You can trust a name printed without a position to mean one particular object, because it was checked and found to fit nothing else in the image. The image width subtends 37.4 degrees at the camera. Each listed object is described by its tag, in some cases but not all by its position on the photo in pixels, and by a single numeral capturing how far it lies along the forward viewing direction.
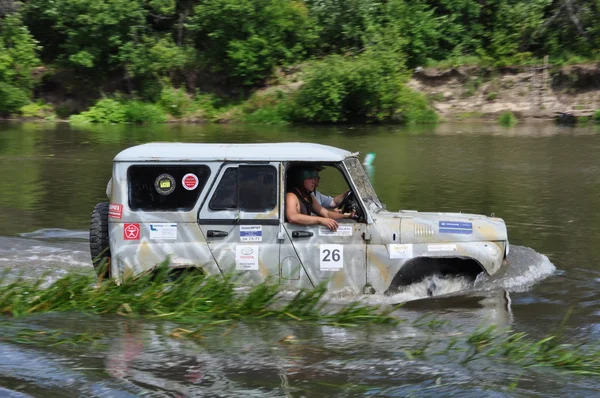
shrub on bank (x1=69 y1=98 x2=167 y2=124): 41.09
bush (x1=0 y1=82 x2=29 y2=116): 41.84
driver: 8.83
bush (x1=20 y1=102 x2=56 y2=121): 42.12
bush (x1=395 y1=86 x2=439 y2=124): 37.94
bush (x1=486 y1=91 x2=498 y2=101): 38.94
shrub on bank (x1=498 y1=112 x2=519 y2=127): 36.16
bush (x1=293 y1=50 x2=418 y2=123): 37.88
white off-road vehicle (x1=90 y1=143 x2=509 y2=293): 8.84
